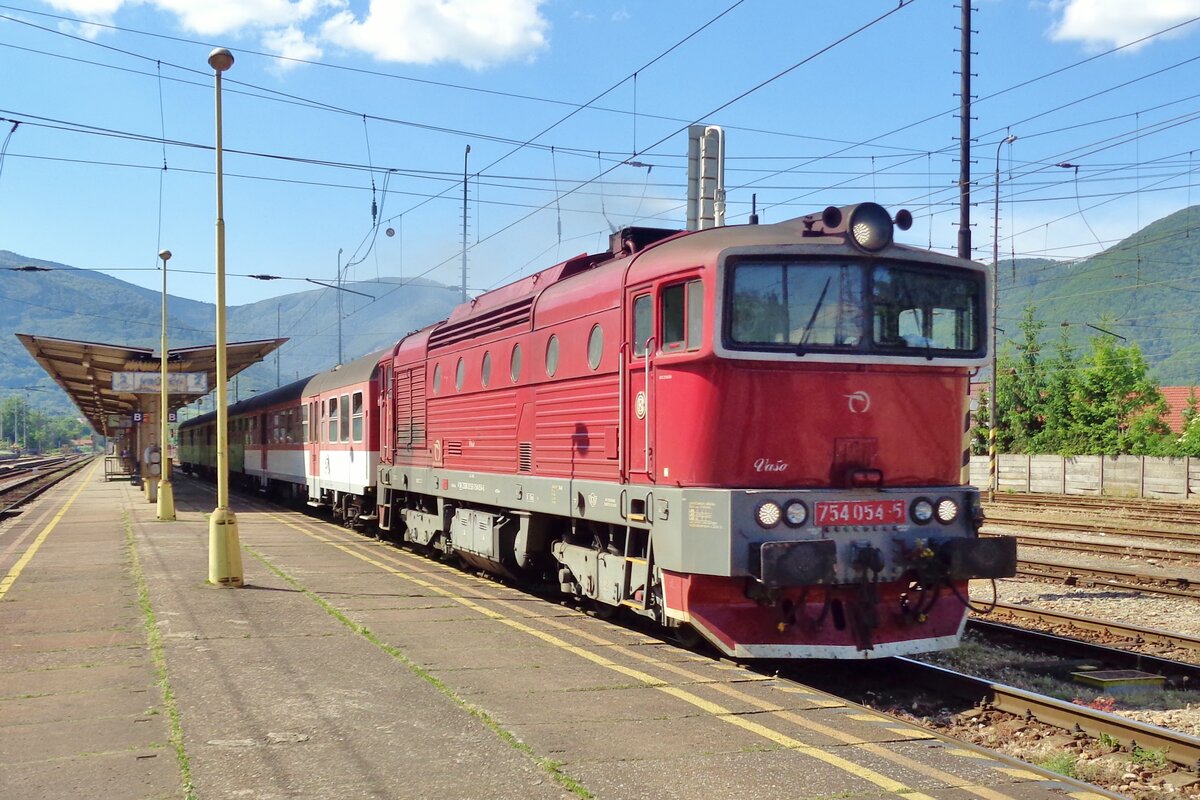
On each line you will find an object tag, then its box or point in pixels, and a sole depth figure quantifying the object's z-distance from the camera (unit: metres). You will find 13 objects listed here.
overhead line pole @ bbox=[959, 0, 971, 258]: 20.95
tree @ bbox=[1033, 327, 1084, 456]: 43.62
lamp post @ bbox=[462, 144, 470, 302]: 45.27
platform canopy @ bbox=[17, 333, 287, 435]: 31.64
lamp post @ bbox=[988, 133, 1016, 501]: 32.19
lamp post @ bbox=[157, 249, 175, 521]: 24.41
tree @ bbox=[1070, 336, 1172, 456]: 42.22
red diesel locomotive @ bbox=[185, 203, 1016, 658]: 8.20
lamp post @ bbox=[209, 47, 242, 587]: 12.70
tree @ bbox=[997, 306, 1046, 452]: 45.59
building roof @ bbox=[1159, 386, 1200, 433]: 63.27
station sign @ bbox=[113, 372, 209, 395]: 34.00
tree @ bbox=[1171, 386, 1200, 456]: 36.44
